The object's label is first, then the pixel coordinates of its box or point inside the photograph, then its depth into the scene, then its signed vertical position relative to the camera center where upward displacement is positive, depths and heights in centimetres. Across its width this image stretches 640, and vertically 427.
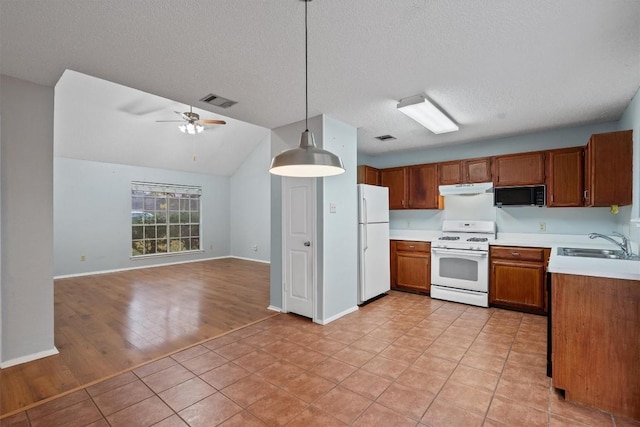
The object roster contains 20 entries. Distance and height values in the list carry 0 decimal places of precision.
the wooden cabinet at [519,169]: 407 +61
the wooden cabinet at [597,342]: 195 -88
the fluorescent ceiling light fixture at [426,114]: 301 +110
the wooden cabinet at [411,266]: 467 -83
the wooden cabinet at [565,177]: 380 +47
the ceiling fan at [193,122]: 504 +158
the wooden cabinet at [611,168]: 288 +44
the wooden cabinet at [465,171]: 449 +65
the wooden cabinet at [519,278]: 377 -85
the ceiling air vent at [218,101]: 300 +117
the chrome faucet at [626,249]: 279 -35
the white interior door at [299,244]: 362 -37
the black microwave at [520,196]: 402 +24
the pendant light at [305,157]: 178 +34
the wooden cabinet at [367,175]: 502 +67
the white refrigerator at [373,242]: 416 -41
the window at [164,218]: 721 -8
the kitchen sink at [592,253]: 289 -41
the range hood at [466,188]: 439 +37
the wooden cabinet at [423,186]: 494 +45
